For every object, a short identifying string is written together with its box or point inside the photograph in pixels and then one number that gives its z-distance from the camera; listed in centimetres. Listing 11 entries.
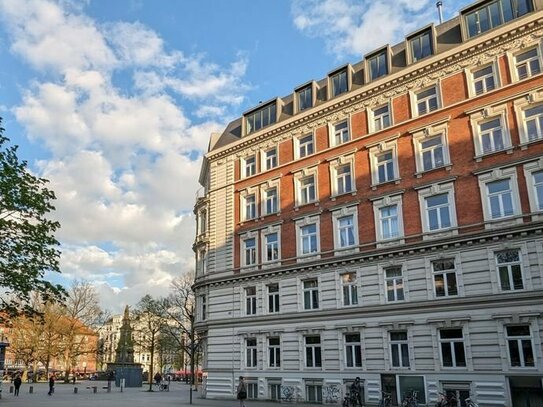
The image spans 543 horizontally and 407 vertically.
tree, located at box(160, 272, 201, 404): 6284
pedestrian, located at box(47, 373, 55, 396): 4451
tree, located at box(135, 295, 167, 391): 6359
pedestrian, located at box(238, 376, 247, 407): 2726
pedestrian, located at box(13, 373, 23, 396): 4326
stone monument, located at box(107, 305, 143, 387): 6066
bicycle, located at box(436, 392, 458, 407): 2352
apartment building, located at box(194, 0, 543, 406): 2495
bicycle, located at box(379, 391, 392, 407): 2700
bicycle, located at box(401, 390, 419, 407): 2512
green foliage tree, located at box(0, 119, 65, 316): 2278
